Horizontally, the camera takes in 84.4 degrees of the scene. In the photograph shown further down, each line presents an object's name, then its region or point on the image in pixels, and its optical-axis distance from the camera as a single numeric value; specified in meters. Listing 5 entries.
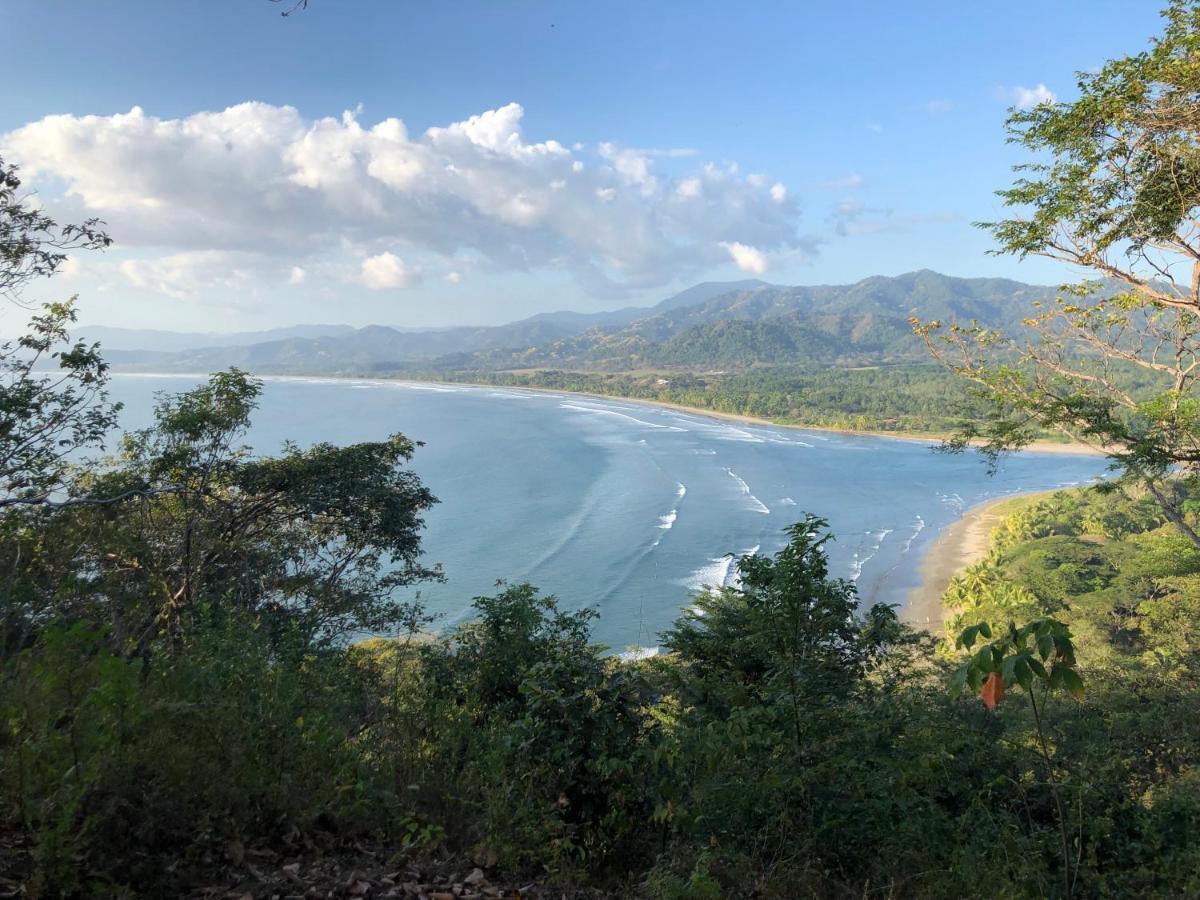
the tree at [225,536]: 6.86
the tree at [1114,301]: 6.02
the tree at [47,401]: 7.07
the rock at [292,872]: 2.56
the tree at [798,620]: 3.89
